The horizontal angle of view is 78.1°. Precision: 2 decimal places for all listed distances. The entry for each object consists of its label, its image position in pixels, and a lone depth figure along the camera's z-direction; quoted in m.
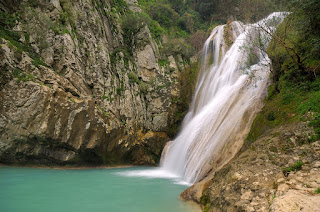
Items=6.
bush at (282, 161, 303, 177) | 4.27
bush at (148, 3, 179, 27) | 26.58
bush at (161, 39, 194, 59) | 20.52
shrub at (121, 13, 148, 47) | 18.44
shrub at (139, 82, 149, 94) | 16.92
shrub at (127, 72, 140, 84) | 16.61
